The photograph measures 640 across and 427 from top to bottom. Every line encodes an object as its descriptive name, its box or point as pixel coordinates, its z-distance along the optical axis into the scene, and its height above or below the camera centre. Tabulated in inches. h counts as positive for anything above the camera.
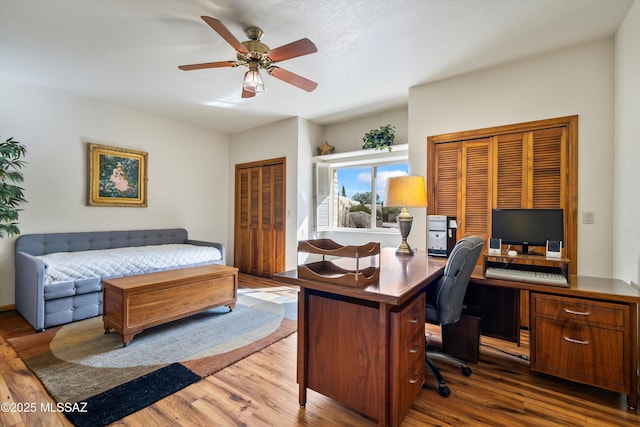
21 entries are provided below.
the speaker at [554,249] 81.4 -9.6
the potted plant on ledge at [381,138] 164.7 +43.7
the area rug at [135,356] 69.6 -45.7
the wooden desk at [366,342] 56.1 -27.3
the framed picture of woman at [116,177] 158.4 +19.8
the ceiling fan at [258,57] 86.3 +49.8
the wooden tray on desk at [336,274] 57.4 -13.6
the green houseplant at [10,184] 118.2 +11.6
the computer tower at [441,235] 101.3 -7.7
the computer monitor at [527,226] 85.9 -3.5
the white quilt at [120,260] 116.4 -23.4
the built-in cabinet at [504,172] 106.9 +17.6
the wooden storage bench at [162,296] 98.3 -32.7
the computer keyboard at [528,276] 75.5 -17.0
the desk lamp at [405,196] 100.0 +6.1
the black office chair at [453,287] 71.4 -18.9
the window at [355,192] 179.8 +13.9
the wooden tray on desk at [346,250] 57.9 -7.8
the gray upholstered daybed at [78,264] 111.3 -24.9
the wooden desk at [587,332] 66.8 -28.6
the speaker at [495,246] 88.6 -9.9
